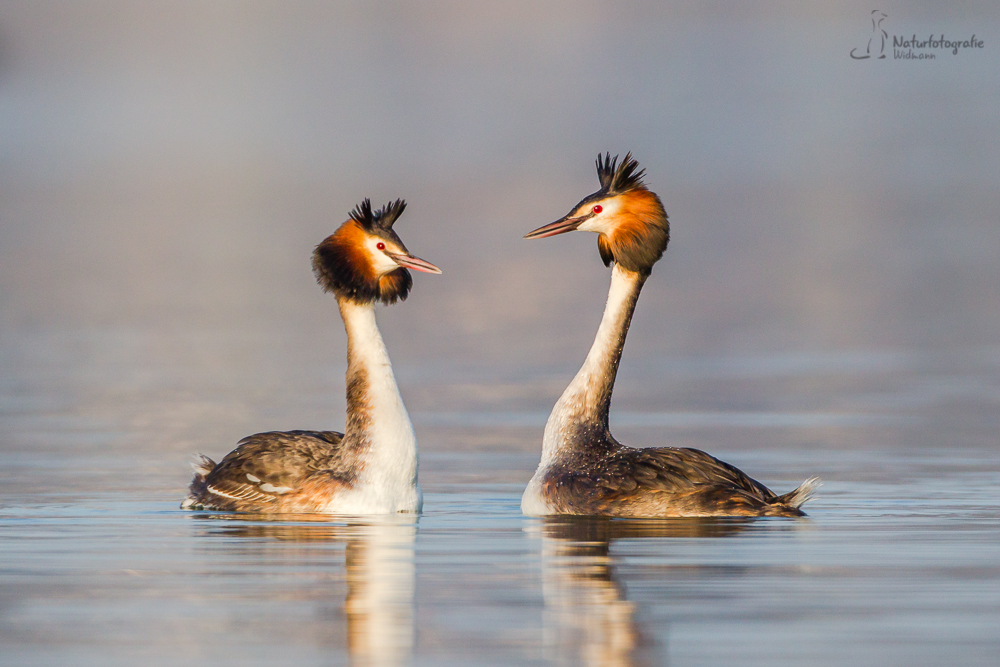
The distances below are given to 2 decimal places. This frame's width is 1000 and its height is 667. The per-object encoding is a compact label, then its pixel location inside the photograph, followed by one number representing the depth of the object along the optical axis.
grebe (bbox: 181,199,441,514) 13.20
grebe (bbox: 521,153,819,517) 12.77
